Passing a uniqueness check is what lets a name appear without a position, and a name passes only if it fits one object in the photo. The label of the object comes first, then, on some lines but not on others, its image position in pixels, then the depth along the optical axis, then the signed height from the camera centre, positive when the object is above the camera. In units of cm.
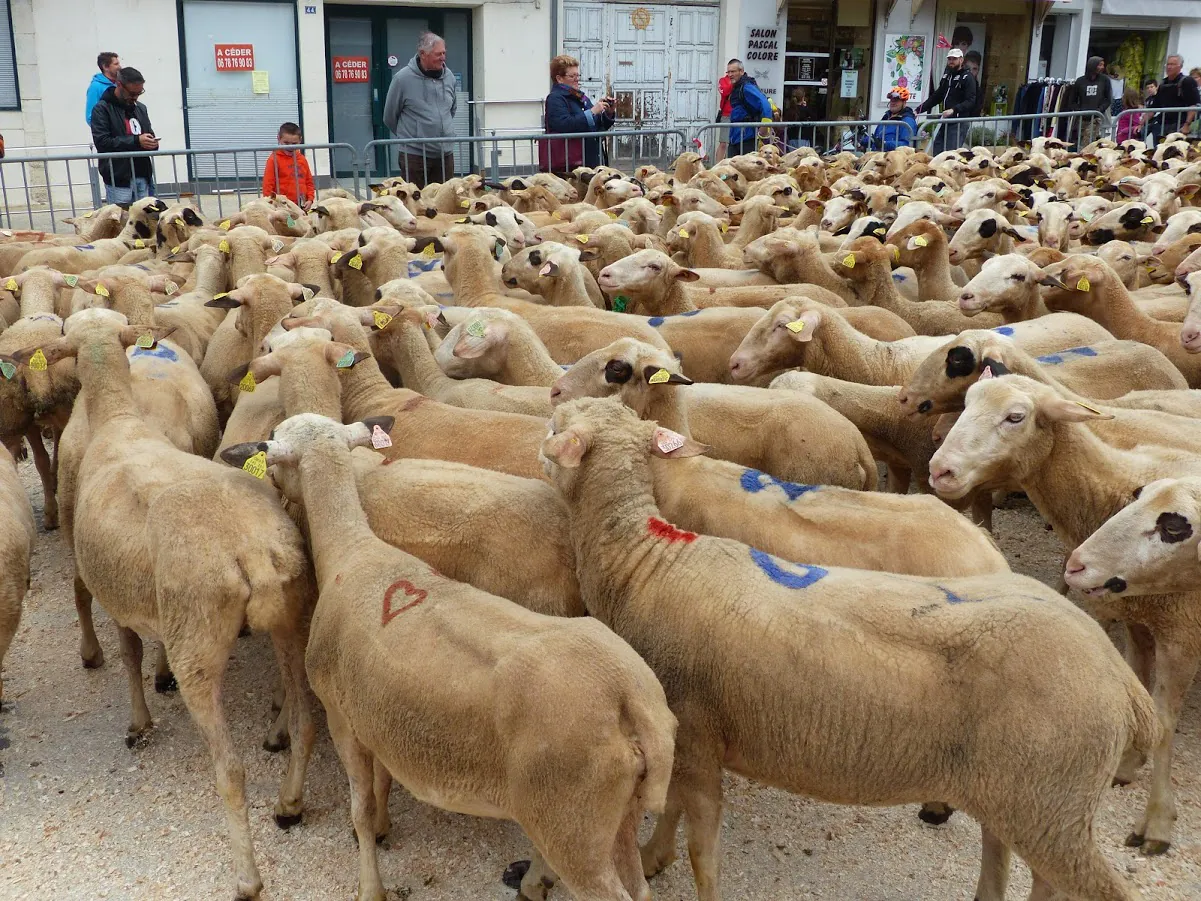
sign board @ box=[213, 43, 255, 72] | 1738 +138
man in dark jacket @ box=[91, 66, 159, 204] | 1096 +10
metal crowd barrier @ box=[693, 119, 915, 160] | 1518 +29
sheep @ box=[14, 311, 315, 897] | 329 -130
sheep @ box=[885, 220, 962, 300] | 697 -66
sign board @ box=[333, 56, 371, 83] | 1873 +133
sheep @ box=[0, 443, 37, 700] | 374 -140
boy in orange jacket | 1139 -31
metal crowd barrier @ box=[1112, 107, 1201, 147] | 1805 +61
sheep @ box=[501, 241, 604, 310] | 662 -73
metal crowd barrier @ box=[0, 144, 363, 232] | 1125 -48
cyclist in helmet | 1641 +42
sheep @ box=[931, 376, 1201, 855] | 378 -102
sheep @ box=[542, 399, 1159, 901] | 258 -126
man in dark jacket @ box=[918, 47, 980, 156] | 1634 +88
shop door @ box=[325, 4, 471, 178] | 1872 +155
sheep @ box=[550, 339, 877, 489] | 425 -104
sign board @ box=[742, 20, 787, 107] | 2209 +193
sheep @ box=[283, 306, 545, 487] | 417 -107
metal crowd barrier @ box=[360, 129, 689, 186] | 1234 -4
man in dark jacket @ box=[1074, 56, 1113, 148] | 1792 +102
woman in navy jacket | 1266 +34
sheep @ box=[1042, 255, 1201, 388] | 604 -78
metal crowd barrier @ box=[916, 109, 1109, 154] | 1659 +44
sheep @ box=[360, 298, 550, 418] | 505 -97
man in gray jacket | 1163 +50
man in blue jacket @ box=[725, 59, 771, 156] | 1532 +66
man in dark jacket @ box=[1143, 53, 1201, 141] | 1844 +103
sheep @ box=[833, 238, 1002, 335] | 657 -82
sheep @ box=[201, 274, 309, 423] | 548 -86
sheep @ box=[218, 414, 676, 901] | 250 -132
